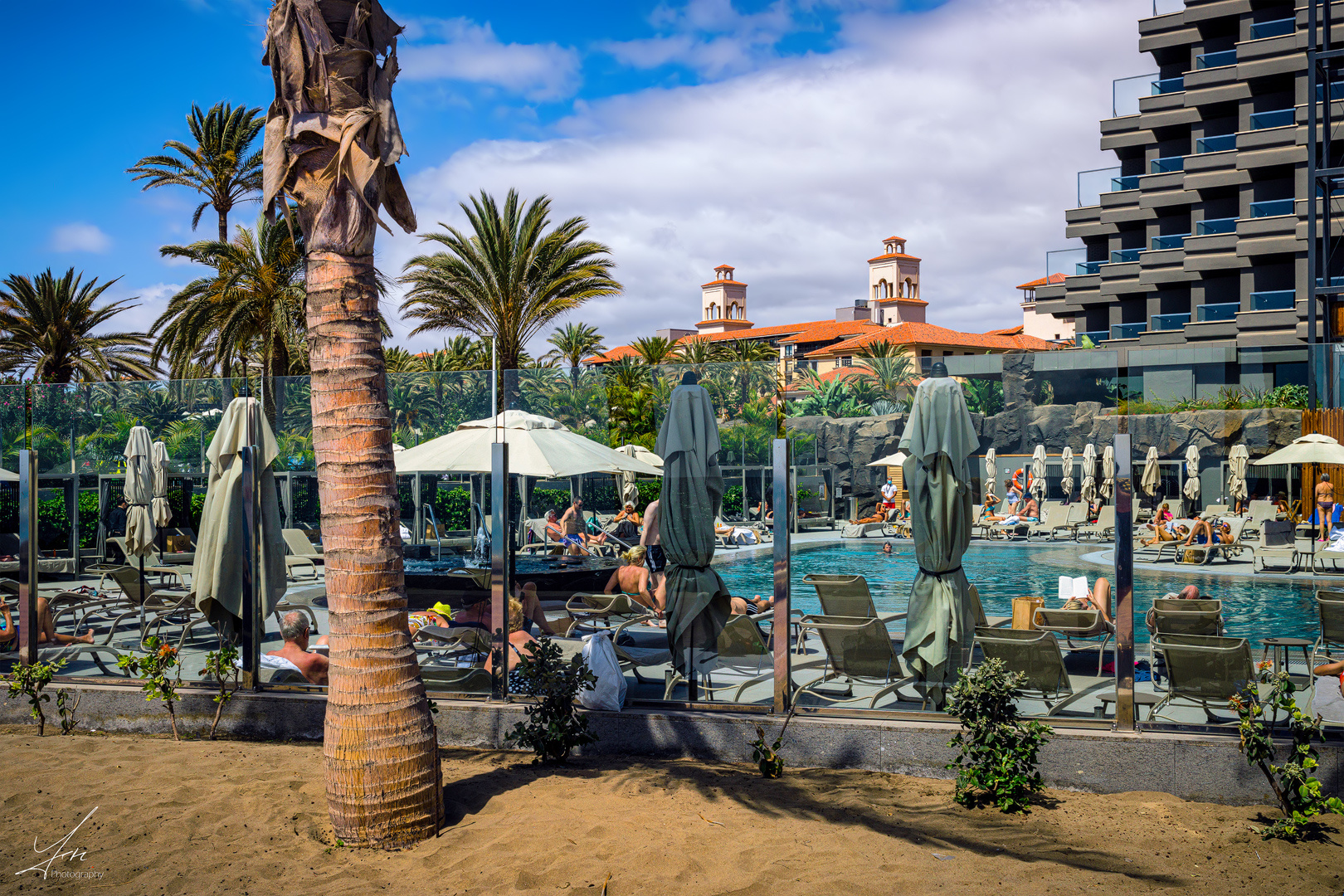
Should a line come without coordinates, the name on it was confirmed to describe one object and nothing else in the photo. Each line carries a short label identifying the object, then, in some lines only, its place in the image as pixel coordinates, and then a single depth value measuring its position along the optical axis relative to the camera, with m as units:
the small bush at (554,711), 6.36
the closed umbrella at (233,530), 7.70
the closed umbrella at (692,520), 7.10
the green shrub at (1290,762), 5.06
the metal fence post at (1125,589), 5.92
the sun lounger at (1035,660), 6.22
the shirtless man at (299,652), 7.52
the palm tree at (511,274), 26.33
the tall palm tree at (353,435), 5.05
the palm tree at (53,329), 29.14
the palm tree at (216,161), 28.88
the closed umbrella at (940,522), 6.62
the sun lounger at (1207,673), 6.15
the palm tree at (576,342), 45.63
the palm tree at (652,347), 48.03
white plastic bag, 6.75
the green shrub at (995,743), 5.55
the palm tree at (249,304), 22.67
